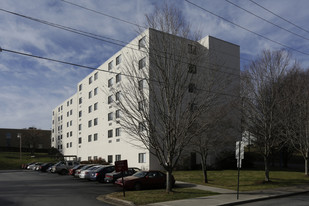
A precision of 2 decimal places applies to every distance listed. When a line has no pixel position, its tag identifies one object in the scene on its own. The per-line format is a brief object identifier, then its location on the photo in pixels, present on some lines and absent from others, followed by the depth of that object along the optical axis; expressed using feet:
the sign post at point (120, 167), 48.57
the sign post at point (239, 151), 47.23
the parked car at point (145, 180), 57.26
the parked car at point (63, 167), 110.32
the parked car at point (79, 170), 86.76
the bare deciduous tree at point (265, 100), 69.36
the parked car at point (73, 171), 91.97
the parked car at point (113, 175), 68.03
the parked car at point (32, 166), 156.15
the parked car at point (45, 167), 132.46
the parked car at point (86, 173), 77.09
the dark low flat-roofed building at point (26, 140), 309.22
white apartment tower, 53.47
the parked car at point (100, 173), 72.64
